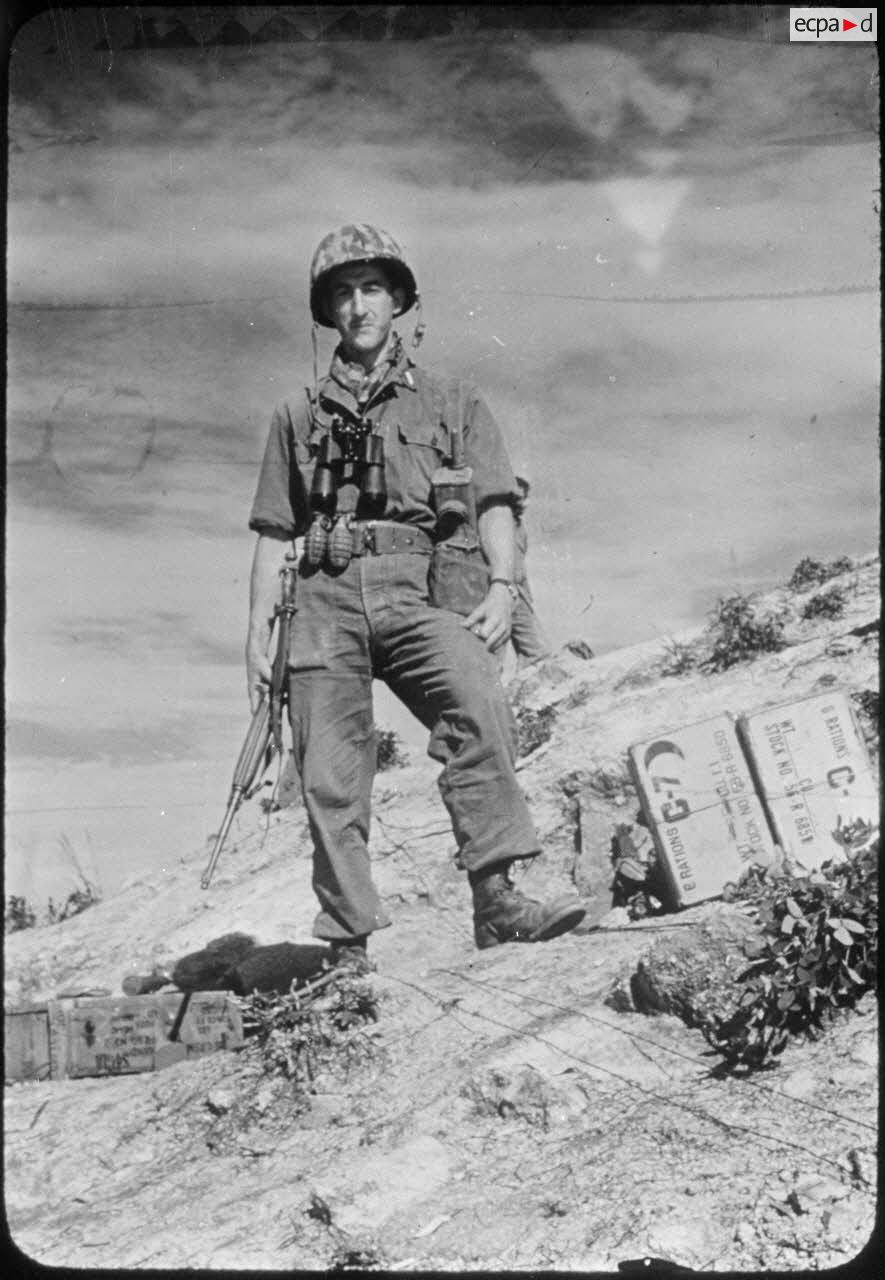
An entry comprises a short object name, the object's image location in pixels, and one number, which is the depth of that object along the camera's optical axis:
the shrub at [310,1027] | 4.40
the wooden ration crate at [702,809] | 4.48
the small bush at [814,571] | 4.59
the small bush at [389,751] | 4.65
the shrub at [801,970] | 4.13
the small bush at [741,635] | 4.70
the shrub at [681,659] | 4.74
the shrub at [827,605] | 4.68
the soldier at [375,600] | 4.59
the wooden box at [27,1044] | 4.57
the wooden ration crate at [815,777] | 4.41
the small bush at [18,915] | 4.69
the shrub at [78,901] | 4.79
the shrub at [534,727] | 4.75
